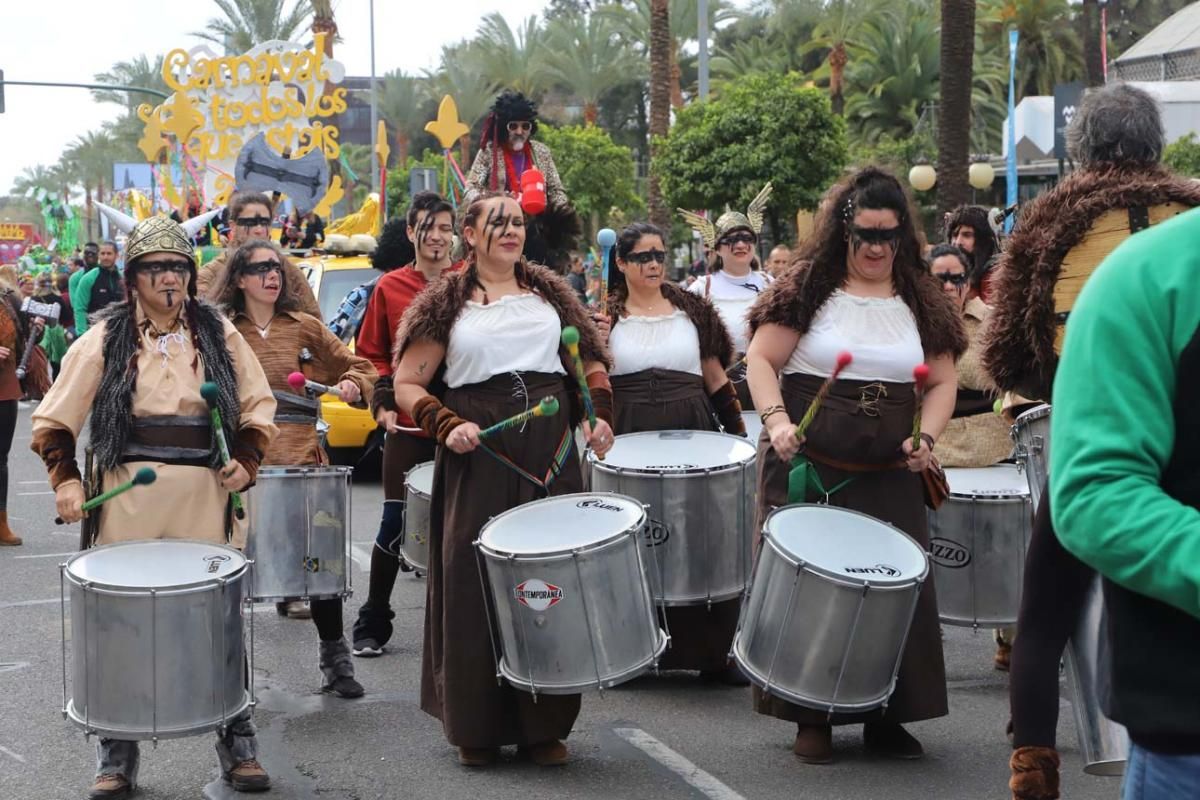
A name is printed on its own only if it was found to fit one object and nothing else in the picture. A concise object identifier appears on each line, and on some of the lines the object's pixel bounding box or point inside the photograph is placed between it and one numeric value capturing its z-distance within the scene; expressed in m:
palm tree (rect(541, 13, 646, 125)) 47.84
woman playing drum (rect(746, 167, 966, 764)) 5.57
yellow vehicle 13.32
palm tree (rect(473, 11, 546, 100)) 50.12
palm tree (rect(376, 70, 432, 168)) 60.31
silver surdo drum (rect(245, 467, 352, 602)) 6.86
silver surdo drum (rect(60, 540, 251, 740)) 4.70
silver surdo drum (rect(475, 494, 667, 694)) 5.05
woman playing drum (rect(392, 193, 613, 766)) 5.60
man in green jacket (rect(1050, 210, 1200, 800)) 2.21
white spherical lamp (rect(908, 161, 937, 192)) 24.02
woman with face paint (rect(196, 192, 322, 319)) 7.49
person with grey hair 4.85
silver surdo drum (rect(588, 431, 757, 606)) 6.22
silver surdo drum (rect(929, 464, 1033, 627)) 6.33
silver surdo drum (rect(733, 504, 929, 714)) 5.05
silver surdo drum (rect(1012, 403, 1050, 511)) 5.00
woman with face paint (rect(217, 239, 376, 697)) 7.14
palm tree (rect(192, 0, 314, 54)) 44.97
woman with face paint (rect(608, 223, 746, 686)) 6.75
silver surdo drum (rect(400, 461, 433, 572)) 7.18
